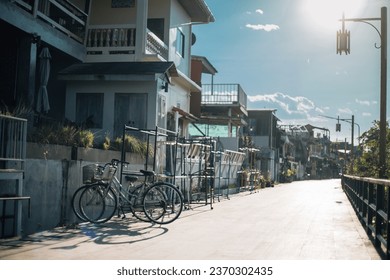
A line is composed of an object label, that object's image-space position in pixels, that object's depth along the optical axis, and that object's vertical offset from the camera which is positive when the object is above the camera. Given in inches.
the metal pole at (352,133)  1294.3 +97.0
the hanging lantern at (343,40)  307.1 +79.8
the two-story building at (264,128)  1728.6 +127.8
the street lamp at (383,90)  372.5 +65.2
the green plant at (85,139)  351.6 +14.5
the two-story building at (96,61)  457.1 +102.0
